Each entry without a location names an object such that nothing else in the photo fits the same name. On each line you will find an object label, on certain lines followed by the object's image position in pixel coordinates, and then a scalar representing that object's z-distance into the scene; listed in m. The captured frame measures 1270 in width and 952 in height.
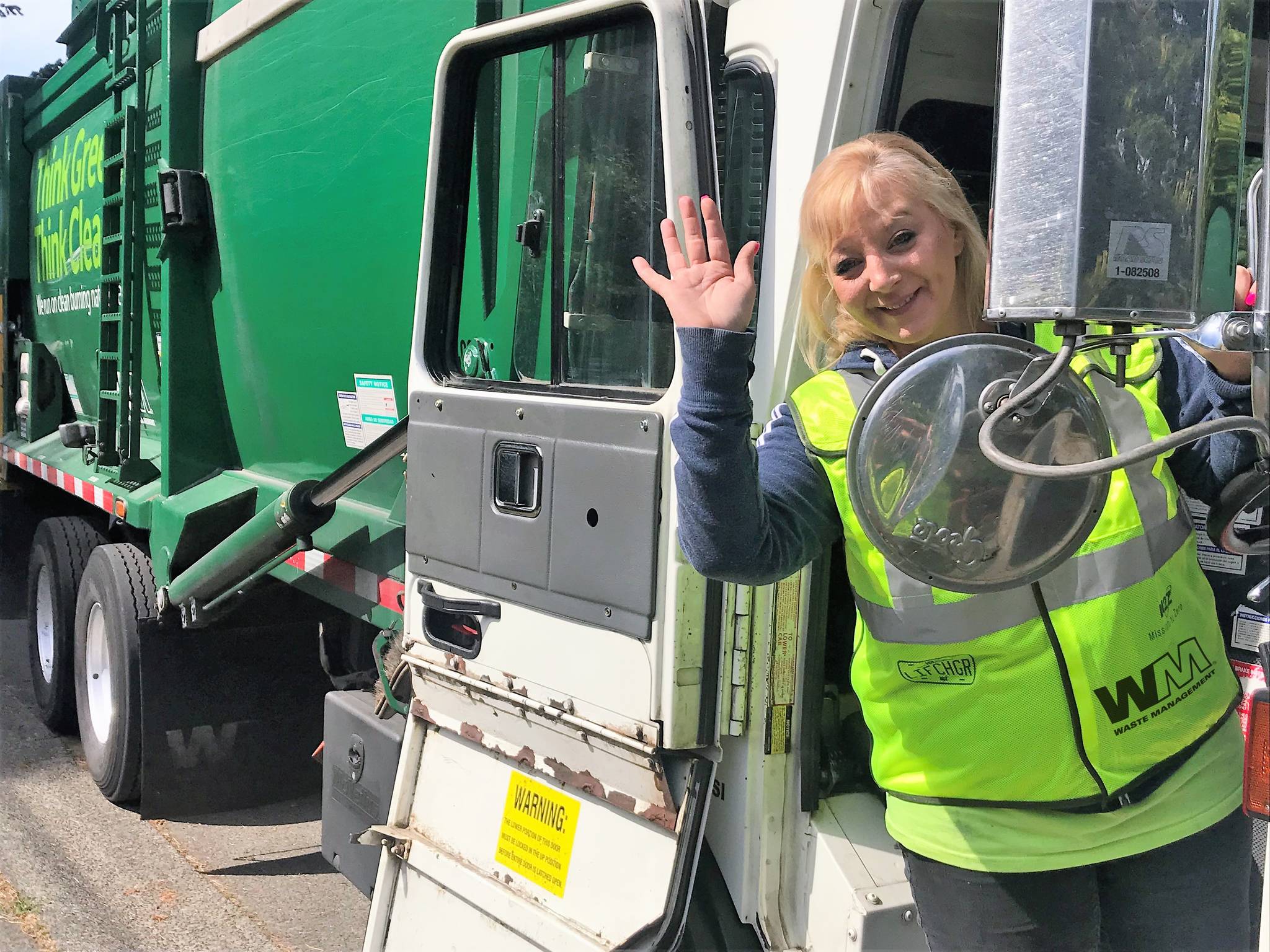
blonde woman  1.33
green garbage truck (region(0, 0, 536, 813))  2.79
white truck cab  1.70
